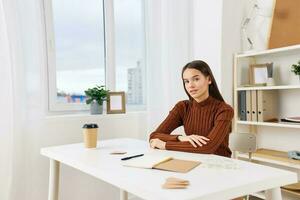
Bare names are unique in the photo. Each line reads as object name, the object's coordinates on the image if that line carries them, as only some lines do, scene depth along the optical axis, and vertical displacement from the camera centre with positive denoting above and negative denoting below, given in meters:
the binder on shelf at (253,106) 2.65 -0.12
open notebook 1.22 -0.31
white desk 0.95 -0.31
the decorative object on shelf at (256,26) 2.81 +0.65
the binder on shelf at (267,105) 2.60 -0.12
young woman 1.58 -0.16
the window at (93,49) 2.42 +0.41
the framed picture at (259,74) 2.65 +0.17
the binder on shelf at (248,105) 2.69 -0.12
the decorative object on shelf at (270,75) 2.59 +0.15
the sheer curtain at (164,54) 2.71 +0.37
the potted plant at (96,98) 2.38 -0.03
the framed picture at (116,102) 2.50 -0.07
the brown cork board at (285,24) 2.54 +0.59
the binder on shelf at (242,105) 2.73 -0.12
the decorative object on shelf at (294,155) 2.36 -0.51
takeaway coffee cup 1.73 -0.24
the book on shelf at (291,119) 2.38 -0.23
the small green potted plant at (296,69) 2.40 +0.19
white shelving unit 2.49 +0.02
